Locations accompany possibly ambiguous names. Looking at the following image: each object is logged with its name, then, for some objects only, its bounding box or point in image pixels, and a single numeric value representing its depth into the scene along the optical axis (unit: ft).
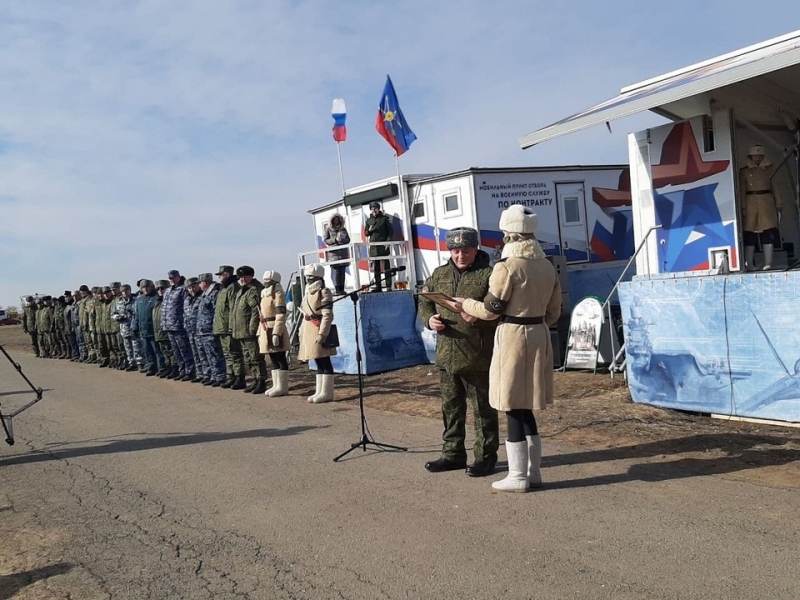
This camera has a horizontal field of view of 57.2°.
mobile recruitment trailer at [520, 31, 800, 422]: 23.34
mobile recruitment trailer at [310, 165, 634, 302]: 45.39
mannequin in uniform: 27.89
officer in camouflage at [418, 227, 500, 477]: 19.10
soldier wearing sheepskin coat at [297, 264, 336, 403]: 34.14
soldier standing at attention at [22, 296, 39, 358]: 88.48
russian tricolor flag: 56.65
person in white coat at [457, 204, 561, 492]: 17.44
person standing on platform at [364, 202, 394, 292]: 48.14
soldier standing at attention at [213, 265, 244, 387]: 42.14
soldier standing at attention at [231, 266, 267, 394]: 39.73
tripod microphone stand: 23.15
